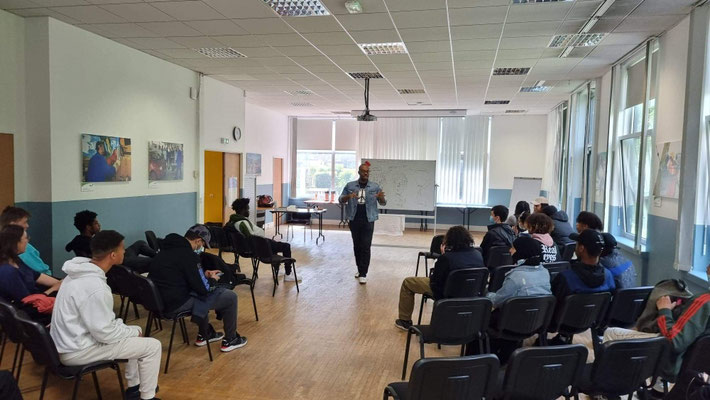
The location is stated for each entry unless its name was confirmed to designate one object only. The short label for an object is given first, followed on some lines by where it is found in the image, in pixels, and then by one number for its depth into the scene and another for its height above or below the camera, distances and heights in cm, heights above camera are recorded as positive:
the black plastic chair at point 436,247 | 564 -94
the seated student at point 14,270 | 318 -79
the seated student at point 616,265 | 369 -72
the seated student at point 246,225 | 599 -76
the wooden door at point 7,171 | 502 -8
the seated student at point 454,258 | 380 -71
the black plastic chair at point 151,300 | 344 -107
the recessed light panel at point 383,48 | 602 +178
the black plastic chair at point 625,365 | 222 -95
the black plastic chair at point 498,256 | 487 -88
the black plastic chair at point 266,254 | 555 -108
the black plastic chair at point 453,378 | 196 -92
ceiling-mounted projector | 855 +113
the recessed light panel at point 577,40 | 547 +180
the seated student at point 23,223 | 393 -53
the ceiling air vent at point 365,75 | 779 +179
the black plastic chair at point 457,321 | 301 -101
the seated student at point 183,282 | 357 -93
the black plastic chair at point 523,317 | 306 -98
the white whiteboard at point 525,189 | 1188 -30
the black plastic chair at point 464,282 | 372 -91
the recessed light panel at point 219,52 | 650 +179
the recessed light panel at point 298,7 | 464 +178
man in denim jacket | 644 -50
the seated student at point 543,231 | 420 -52
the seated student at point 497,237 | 495 -68
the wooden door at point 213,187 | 904 -36
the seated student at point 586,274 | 317 -69
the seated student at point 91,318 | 254 -89
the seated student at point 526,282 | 325 -77
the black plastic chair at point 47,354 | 243 -108
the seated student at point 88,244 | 443 -79
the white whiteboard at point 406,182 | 1088 -17
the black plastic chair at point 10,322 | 256 -94
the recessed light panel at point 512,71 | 732 +182
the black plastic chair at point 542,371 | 210 -94
